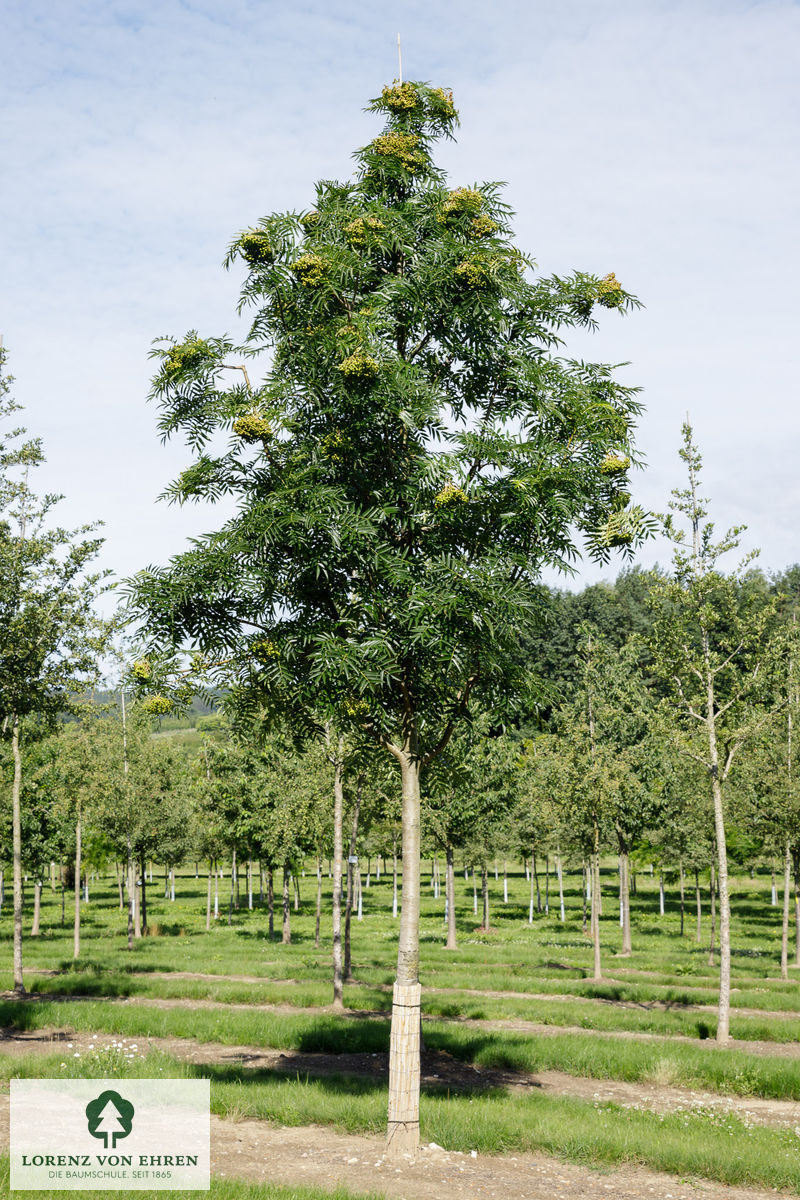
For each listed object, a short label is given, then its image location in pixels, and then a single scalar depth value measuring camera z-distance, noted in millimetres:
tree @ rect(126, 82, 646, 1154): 10656
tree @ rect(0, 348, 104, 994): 18969
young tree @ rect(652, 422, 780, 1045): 22141
